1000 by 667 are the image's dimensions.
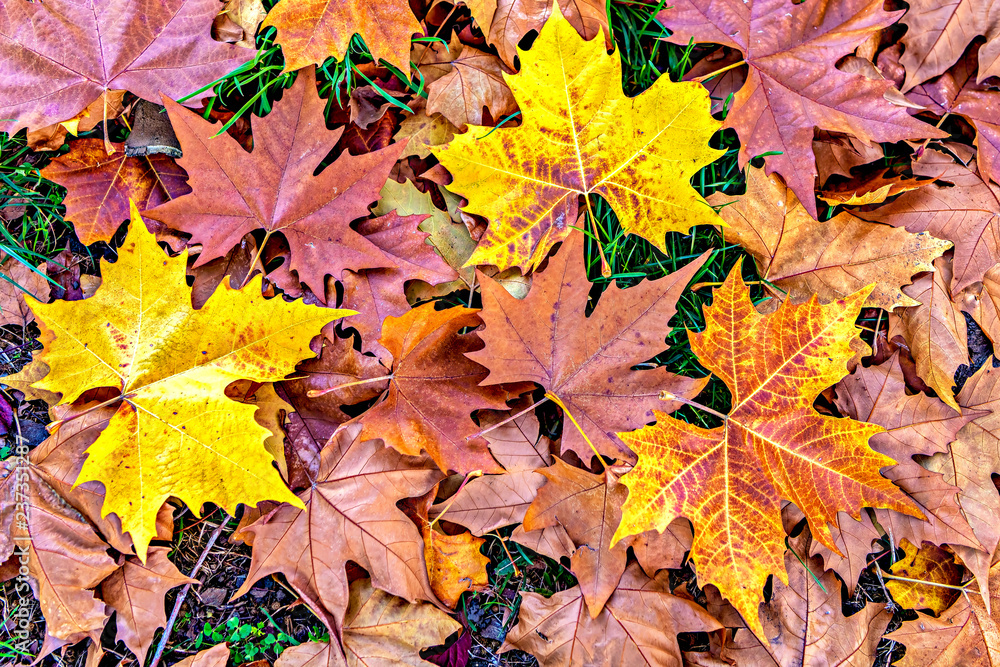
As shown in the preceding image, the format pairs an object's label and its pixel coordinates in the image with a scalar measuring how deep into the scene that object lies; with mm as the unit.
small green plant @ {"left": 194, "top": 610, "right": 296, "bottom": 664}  946
